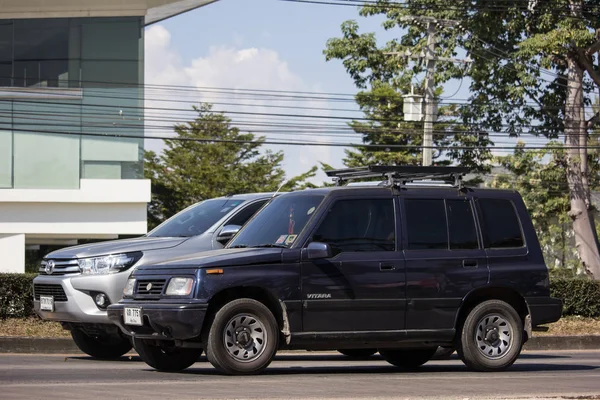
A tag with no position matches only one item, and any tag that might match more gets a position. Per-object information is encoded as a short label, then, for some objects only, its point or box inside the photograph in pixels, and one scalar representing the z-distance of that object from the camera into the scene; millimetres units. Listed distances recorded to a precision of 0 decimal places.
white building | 39781
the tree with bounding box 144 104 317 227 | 65188
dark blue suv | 10188
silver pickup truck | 12422
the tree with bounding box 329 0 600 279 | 34281
